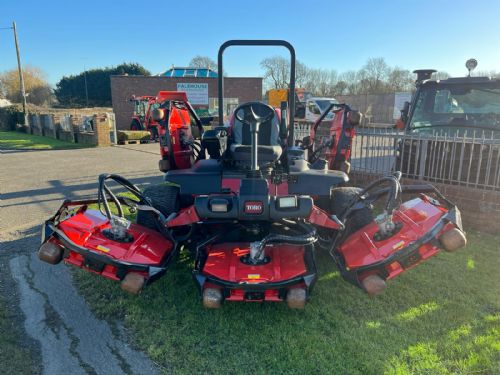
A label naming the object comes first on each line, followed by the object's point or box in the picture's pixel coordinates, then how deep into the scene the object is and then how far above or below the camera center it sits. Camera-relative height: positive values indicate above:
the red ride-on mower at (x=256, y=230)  2.57 -0.88
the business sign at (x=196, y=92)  25.89 +1.36
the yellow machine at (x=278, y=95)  21.12 +1.07
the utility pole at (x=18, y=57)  25.15 +3.56
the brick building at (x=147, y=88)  24.88 +1.58
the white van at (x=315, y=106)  24.17 +0.43
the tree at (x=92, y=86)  44.41 +3.12
